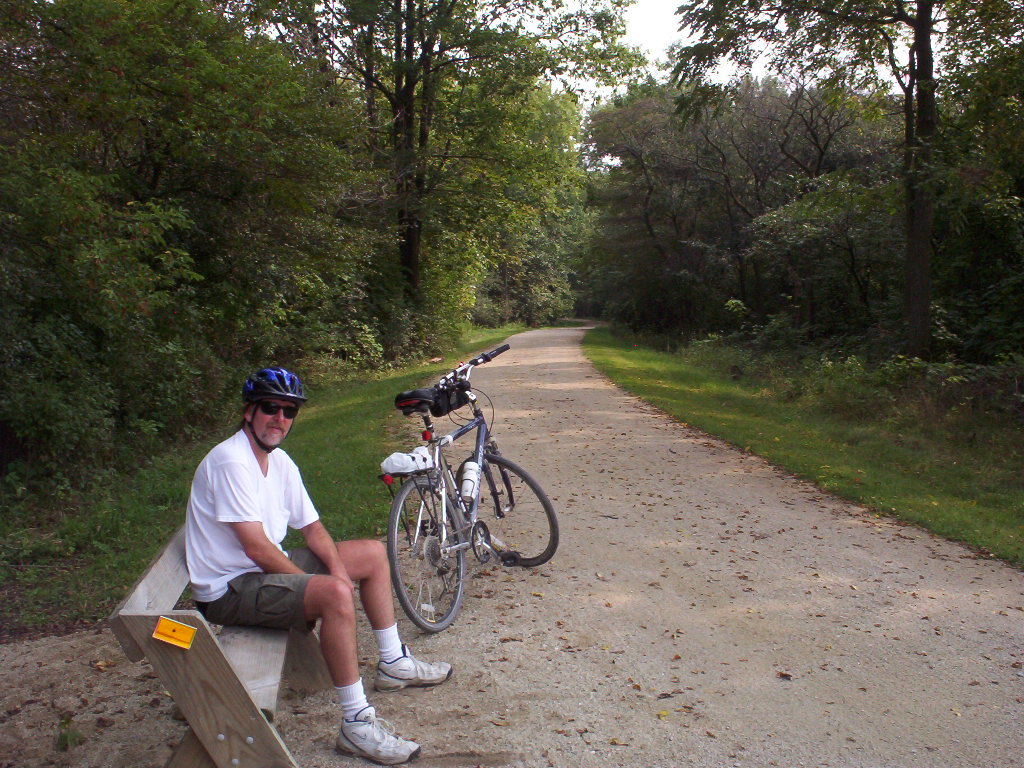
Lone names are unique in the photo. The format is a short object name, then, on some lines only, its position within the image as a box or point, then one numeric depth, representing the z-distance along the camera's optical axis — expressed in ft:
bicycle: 15.72
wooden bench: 9.57
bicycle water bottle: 17.16
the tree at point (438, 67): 79.82
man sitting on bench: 11.37
